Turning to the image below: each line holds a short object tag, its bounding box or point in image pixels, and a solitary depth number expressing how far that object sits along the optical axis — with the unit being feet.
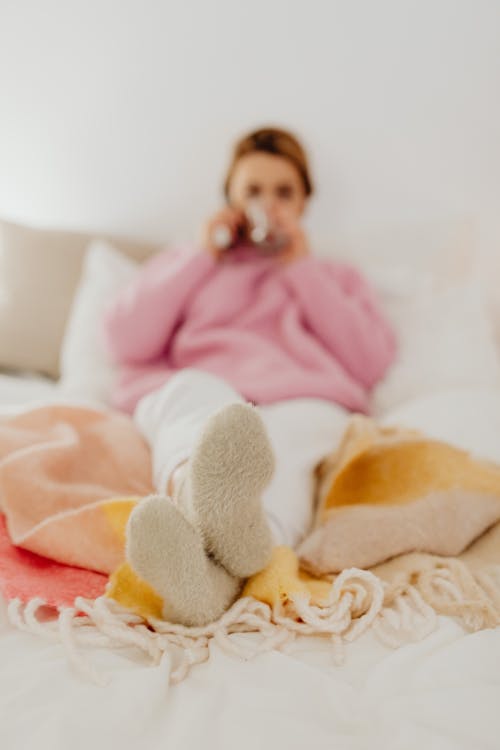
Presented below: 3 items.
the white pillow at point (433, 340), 3.42
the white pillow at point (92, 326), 3.54
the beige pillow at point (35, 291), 3.84
